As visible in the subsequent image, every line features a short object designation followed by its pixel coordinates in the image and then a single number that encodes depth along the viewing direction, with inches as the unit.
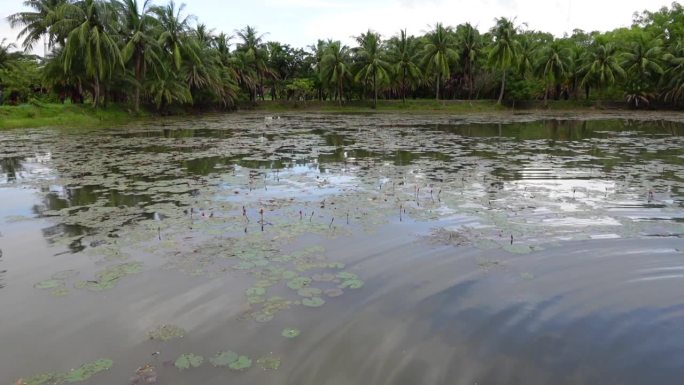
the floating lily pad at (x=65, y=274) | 205.8
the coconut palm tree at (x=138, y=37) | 1337.4
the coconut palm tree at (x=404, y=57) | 1958.7
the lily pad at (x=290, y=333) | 155.5
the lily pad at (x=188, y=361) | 138.9
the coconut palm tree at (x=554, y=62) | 1803.6
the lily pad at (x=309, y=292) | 184.7
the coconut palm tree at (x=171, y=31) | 1470.2
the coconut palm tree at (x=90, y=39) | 1151.6
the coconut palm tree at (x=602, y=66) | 1780.3
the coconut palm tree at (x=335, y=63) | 1942.7
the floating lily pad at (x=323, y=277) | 198.8
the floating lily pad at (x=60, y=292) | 188.6
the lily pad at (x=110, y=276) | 195.9
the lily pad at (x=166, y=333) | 155.6
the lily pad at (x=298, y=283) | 192.4
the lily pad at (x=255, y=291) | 186.1
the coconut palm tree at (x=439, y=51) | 1854.1
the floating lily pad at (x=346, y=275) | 201.2
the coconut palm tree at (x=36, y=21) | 1231.5
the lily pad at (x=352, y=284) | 192.1
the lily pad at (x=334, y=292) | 184.4
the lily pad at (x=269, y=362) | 138.6
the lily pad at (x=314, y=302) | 176.7
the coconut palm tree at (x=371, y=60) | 1911.9
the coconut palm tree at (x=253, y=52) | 2052.2
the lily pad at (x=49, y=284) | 196.0
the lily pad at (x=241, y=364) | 138.0
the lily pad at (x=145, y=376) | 131.6
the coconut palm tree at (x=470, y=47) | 1982.0
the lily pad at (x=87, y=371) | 134.3
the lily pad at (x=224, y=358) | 140.2
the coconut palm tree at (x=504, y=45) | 1763.0
